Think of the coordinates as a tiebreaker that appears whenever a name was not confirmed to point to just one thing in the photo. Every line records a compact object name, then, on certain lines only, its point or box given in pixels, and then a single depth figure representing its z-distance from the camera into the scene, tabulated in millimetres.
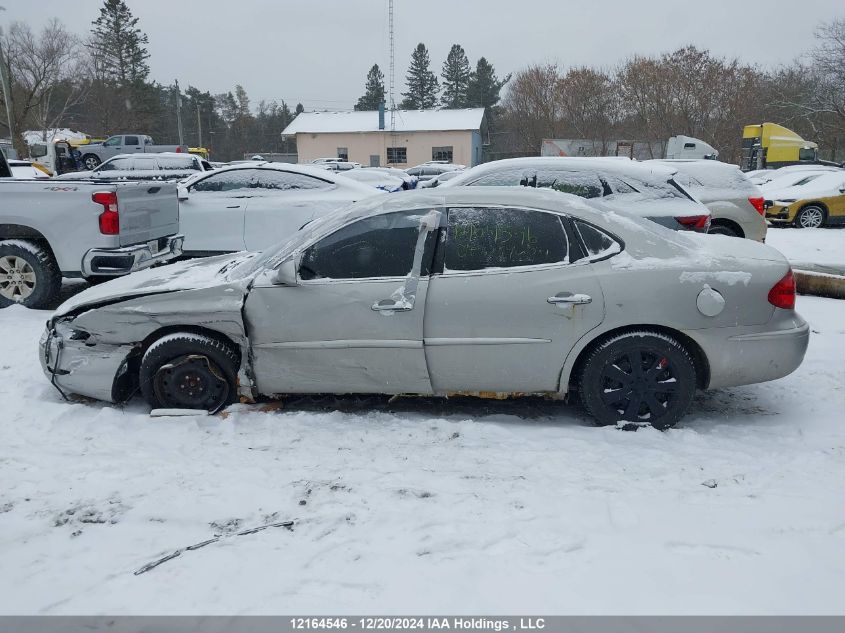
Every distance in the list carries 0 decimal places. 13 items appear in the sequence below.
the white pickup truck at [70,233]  6469
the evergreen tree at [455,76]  77500
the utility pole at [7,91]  36156
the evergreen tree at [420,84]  77250
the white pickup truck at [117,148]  34156
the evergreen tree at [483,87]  74250
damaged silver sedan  3768
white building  49625
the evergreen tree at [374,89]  80406
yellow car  14938
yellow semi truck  27672
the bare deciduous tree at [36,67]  46219
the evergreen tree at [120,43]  62875
